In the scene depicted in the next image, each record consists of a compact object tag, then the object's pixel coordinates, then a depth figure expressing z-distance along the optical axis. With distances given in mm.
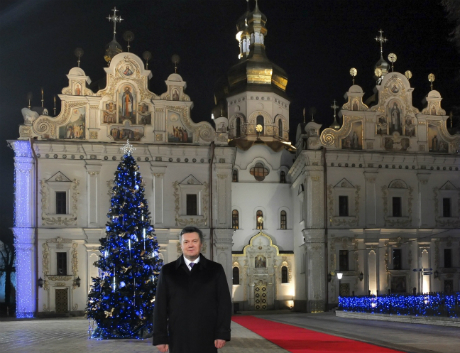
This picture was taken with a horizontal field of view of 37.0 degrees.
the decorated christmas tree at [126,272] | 18250
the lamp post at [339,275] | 35078
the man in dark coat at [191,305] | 7156
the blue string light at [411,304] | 22181
